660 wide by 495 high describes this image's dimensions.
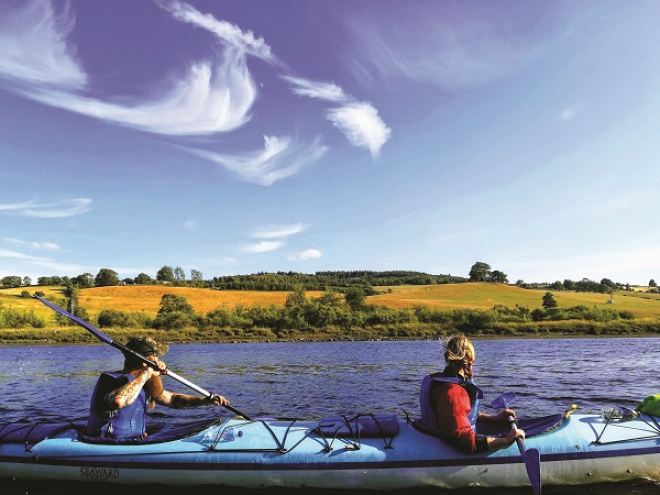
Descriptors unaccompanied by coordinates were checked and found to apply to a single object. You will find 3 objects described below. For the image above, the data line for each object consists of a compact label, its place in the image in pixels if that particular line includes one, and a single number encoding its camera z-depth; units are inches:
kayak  229.9
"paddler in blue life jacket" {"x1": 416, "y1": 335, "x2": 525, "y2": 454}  216.4
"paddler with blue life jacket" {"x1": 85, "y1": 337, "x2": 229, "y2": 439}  239.1
